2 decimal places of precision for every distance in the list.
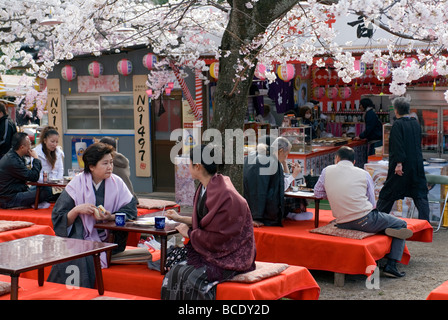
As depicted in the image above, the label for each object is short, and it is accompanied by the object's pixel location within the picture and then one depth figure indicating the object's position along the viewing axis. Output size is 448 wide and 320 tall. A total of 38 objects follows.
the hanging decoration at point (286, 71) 11.22
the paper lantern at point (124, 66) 12.84
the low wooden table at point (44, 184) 8.74
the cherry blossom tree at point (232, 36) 6.05
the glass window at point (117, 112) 13.53
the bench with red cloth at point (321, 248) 6.78
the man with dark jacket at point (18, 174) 8.70
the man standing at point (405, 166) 9.08
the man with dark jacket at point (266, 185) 7.69
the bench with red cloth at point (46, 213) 8.28
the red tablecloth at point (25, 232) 7.09
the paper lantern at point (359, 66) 10.59
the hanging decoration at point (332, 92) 15.84
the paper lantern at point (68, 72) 13.70
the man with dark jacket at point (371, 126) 14.03
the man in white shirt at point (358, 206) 7.05
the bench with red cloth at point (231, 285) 5.13
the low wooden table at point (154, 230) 5.68
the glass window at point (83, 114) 13.99
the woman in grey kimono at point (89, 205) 5.77
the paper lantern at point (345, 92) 15.79
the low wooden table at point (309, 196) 7.59
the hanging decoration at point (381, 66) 10.10
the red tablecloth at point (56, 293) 4.93
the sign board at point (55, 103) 14.22
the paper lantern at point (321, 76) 15.98
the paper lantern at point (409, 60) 9.61
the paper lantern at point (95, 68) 13.23
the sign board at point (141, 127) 13.08
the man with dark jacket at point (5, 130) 10.20
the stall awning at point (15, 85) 17.84
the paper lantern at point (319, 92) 15.91
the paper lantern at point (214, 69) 11.51
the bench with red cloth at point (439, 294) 4.57
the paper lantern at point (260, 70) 10.47
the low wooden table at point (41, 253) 4.39
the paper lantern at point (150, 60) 12.34
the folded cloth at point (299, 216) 8.22
